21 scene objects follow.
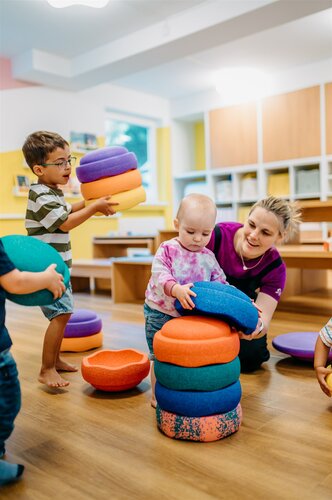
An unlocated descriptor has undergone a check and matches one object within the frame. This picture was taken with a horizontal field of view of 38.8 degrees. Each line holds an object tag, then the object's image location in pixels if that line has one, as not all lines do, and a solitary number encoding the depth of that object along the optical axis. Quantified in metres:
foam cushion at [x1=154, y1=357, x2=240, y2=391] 1.36
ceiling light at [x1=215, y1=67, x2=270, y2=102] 6.02
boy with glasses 1.91
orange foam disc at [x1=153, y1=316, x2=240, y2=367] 1.35
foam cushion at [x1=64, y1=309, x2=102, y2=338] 2.49
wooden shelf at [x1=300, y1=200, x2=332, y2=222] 3.59
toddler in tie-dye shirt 1.54
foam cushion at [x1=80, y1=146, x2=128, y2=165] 2.02
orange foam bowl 1.78
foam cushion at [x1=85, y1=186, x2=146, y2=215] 1.99
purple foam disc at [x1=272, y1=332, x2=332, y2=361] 2.12
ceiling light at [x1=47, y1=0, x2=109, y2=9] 3.24
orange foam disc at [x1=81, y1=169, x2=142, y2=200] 2.00
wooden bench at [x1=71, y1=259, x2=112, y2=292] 4.52
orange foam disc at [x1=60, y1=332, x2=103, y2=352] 2.49
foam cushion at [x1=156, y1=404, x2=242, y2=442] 1.38
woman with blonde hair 1.85
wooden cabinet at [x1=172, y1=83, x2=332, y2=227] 5.73
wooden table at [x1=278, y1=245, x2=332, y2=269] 3.32
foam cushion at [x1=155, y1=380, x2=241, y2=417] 1.37
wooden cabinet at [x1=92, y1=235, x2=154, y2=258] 5.13
